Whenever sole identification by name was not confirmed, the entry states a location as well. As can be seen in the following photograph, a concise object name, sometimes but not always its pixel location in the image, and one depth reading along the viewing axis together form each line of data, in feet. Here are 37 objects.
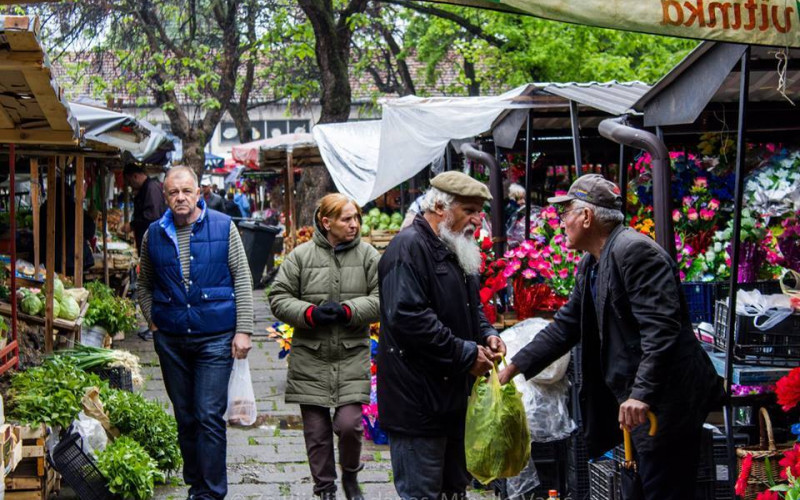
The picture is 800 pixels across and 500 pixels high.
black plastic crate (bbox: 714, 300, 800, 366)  16.42
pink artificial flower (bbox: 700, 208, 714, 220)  22.84
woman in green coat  18.86
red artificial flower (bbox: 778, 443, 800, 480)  14.56
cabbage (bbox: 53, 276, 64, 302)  29.58
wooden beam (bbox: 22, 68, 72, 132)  15.16
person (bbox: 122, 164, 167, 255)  43.57
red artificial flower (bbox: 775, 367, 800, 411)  15.15
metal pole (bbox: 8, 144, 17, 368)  21.39
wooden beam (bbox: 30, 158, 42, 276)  27.45
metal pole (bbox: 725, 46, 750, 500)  15.48
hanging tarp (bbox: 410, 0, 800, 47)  11.71
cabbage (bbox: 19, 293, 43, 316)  27.48
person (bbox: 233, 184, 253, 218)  102.78
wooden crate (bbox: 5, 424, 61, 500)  18.99
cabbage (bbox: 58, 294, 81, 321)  29.09
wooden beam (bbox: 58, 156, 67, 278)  35.25
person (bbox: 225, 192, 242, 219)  81.77
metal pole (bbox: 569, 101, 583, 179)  23.39
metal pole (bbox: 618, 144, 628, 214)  22.09
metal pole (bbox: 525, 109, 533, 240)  27.26
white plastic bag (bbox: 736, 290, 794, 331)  16.43
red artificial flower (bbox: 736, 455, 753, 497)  16.50
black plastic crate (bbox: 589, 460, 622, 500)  16.29
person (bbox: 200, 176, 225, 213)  71.31
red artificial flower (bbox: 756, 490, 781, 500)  14.47
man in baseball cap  13.35
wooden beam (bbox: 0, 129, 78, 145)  19.57
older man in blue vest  18.84
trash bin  62.59
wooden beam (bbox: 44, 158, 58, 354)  26.44
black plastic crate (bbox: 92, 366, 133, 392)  25.31
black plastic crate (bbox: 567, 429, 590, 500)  18.99
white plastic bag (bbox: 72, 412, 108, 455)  20.43
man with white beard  14.70
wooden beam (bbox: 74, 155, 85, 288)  34.36
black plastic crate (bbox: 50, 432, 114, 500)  19.40
